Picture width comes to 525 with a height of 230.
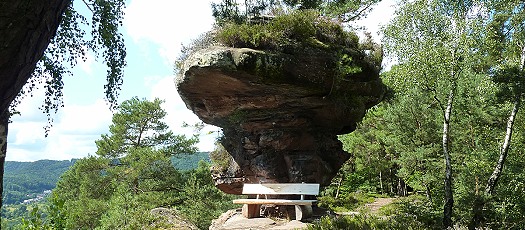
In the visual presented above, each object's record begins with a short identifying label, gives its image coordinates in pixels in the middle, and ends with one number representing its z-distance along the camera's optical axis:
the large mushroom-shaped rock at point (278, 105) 8.49
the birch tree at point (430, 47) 10.45
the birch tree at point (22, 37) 1.94
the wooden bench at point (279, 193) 8.89
